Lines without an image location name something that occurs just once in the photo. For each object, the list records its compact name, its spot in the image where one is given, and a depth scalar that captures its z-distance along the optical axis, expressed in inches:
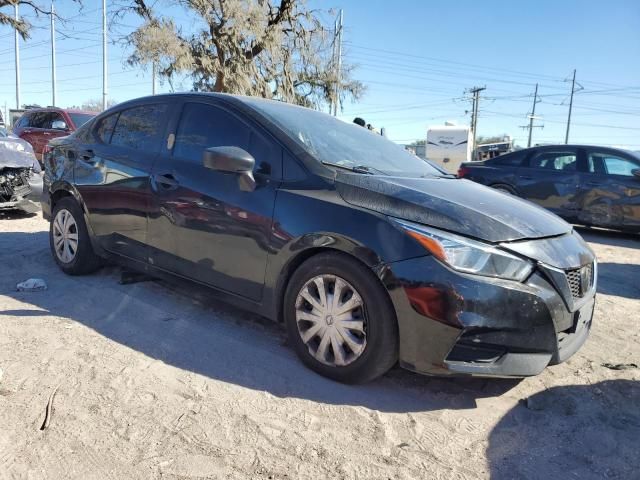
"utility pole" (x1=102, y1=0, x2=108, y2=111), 1229.7
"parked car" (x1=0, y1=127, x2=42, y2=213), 286.7
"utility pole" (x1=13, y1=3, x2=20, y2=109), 1485.0
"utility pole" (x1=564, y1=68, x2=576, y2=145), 2066.9
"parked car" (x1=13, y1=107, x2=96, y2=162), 490.9
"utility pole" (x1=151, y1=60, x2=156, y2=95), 867.4
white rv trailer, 1234.0
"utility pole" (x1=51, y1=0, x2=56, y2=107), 1470.2
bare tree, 831.1
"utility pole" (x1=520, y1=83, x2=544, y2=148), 2494.6
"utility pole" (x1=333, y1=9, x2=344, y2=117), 985.5
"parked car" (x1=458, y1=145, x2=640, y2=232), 320.2
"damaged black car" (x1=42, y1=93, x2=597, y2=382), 100.9
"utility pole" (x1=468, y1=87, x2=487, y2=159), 2539.9
